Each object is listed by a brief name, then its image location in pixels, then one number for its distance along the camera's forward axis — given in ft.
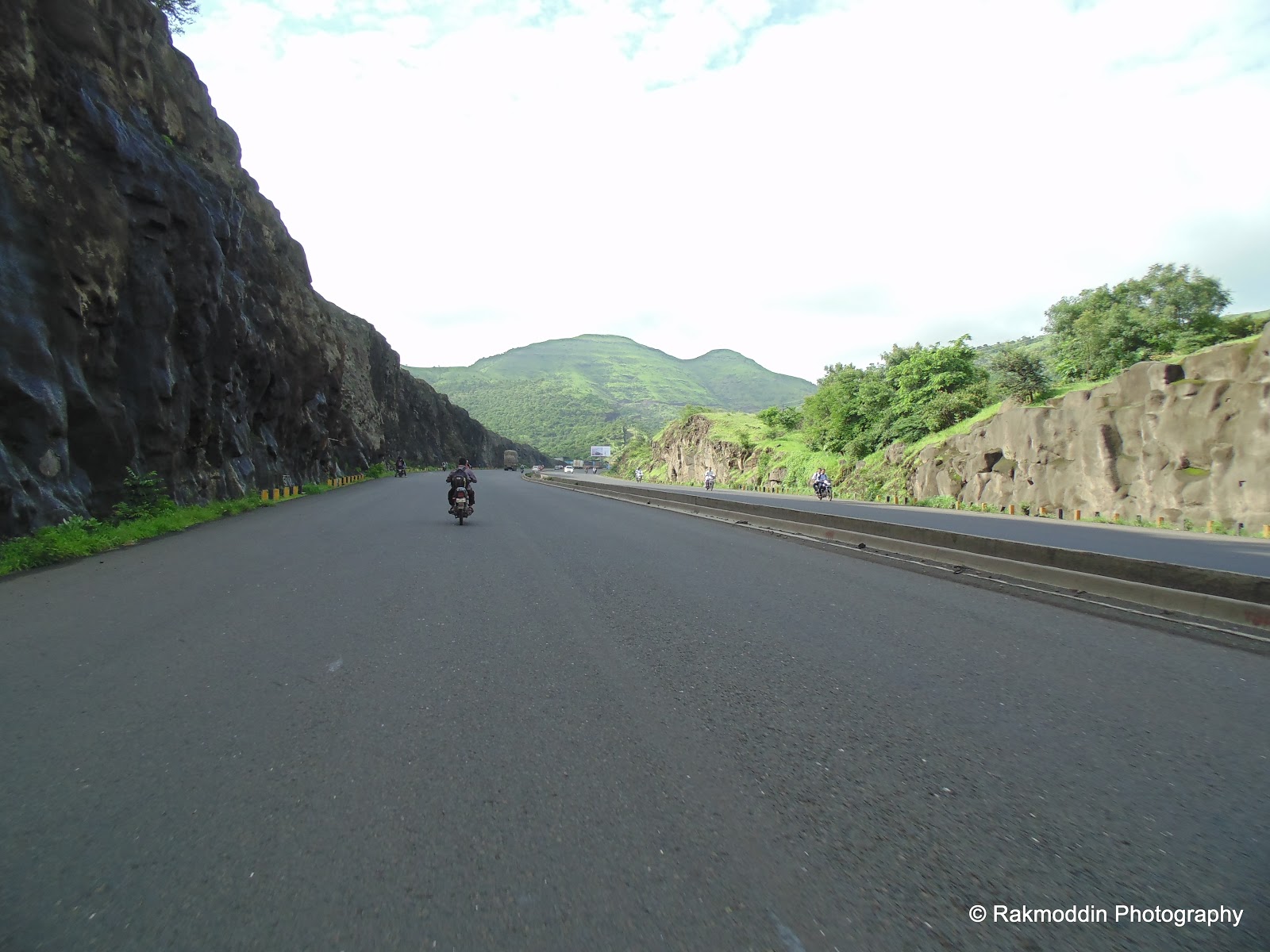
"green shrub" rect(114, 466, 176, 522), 55.17
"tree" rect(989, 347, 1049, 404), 137.90
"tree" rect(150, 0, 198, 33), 100.07
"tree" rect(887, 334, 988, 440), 145.38
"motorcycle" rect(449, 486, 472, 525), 60.90
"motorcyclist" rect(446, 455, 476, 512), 62.65
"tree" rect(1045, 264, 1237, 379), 116.57
